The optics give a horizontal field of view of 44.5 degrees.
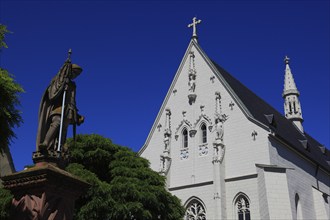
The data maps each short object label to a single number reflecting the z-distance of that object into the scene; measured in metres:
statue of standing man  7.64
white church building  26.94
